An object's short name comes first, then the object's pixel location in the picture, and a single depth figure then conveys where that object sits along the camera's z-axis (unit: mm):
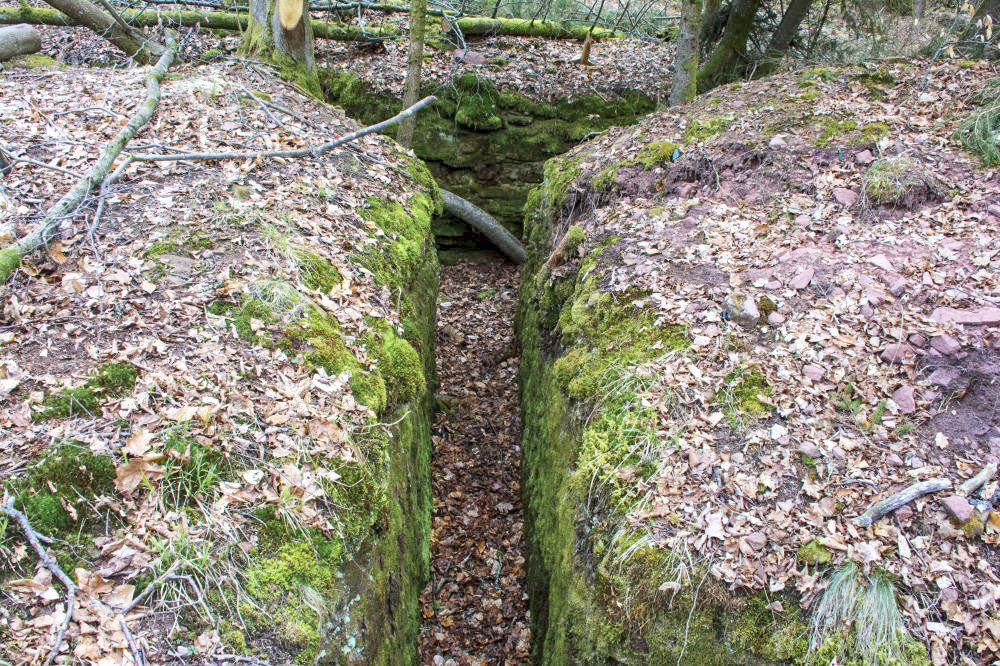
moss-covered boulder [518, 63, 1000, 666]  2857
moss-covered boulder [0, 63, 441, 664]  2621
